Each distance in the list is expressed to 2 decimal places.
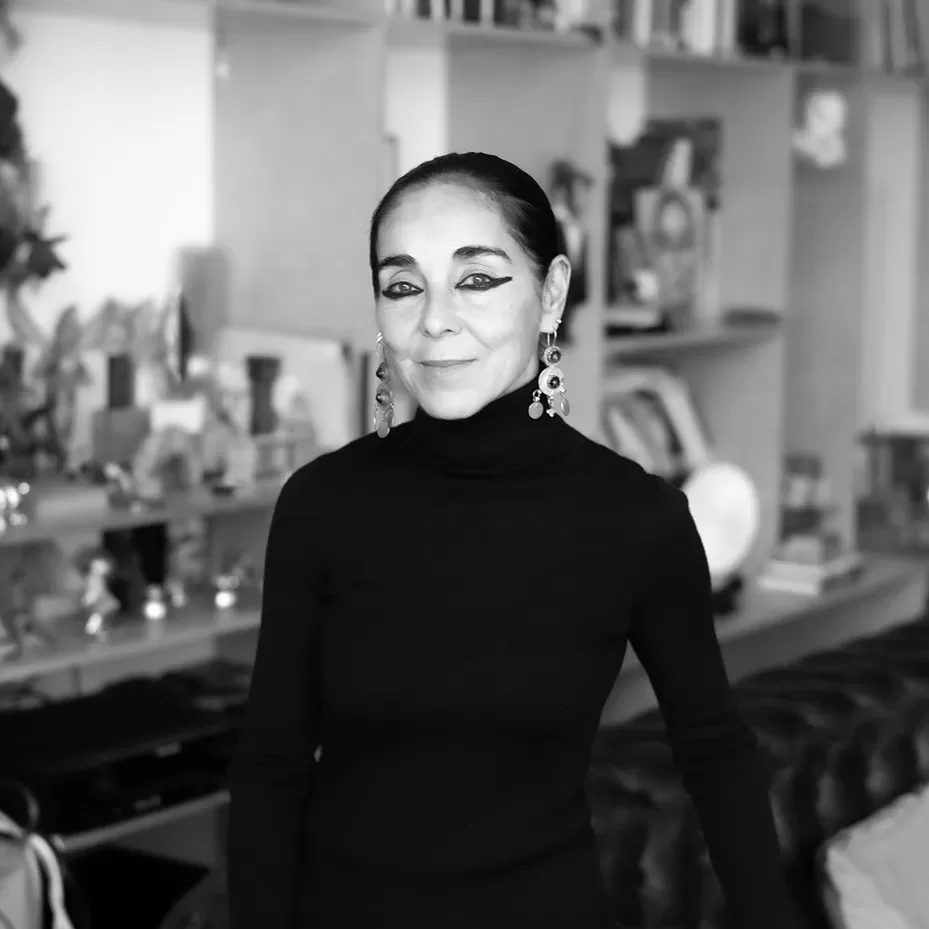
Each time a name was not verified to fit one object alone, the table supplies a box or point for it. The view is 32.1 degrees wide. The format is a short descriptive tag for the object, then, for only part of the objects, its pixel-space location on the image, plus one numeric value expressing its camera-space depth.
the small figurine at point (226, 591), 2.67
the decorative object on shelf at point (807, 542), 3.67
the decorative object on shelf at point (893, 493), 4.19
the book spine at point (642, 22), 3.30
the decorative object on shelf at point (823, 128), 3.73
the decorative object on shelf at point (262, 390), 2.71
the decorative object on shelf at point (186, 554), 2.79
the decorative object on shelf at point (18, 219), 2.49
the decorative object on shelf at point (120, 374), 2.52
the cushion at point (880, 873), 2.13
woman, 1.29
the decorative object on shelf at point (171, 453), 2.50
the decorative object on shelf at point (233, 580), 2.68
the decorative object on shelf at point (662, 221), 3.46
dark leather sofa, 2.11
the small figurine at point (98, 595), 2.50
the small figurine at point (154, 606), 2.57
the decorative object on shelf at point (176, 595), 2.65
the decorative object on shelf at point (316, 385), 2.71
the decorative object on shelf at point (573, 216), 3.04
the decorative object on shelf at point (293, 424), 2.71
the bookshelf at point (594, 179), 2.71
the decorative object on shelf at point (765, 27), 3.66
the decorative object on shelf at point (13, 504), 2.29
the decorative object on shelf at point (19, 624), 2.33
